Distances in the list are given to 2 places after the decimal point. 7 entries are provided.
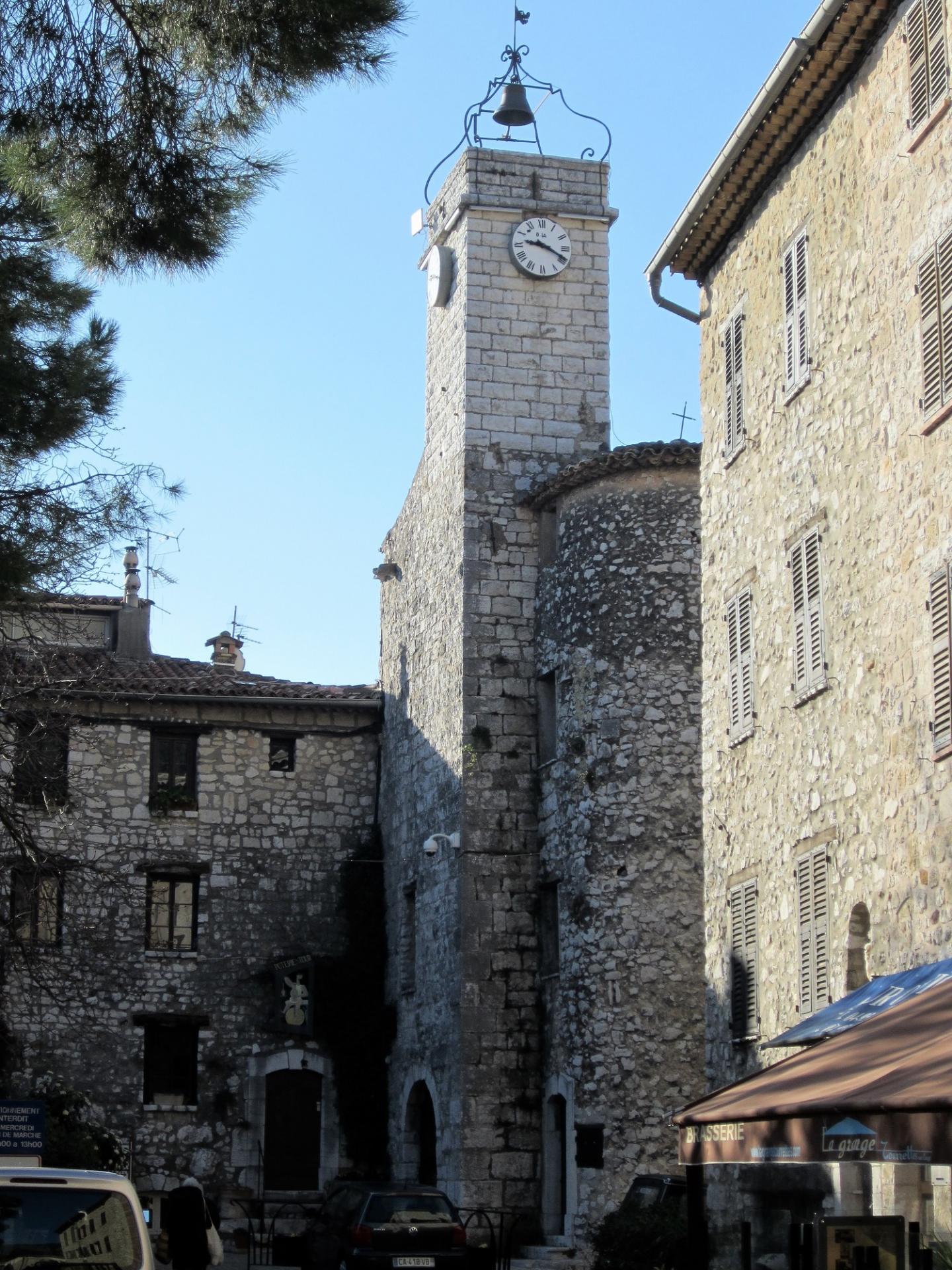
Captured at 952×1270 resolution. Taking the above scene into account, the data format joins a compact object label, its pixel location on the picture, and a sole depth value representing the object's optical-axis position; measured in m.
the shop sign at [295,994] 28.05
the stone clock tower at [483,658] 24.30
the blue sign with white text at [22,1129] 15.94
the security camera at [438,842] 24.84
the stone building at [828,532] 13.26
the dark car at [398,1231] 17.94
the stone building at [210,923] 27.56
